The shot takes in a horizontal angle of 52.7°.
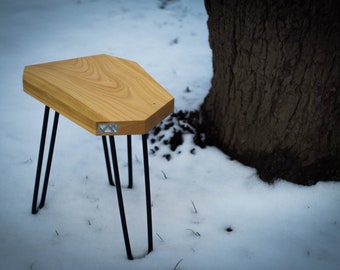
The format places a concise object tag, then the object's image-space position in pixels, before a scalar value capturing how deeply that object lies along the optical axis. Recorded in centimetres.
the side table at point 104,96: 151
